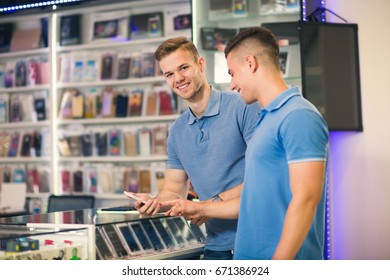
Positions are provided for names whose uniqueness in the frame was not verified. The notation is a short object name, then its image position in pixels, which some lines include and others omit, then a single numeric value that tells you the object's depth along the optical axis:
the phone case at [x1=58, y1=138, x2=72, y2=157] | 7.02
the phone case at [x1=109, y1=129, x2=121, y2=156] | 6.82
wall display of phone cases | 6.62
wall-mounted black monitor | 4.77
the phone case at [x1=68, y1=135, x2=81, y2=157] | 7.01
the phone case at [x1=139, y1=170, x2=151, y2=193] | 6.68
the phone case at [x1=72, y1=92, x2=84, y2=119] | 6.95
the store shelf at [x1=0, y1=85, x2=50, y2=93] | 7.11
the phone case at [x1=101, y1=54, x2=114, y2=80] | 6.83
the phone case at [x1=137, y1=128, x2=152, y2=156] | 6.66
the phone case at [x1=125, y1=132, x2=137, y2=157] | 6.73
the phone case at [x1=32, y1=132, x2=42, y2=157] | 7.20
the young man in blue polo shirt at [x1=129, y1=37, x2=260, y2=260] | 2.86
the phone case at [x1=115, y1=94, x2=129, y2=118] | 6.74
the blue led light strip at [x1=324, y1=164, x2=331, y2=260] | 4.85
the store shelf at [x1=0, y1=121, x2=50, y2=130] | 7.11
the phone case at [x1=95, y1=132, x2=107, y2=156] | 6.88
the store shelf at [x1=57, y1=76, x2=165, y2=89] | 6.56
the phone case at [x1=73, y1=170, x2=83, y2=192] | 7.01
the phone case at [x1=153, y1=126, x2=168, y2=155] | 6.56
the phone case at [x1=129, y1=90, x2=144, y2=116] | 6.67
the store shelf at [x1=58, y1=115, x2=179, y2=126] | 6.53
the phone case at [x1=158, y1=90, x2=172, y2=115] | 6.51
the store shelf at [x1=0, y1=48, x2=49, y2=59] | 7.10
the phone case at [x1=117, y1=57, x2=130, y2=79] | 6.73
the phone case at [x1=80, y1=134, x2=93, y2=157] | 6.98
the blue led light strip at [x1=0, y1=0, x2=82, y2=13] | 5.77
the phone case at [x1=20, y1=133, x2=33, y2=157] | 7.23
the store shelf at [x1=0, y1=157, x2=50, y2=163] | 7.16
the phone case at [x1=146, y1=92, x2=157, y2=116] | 6.60
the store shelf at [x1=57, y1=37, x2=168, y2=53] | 6.55
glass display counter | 2.71
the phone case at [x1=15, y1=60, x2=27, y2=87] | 7.25
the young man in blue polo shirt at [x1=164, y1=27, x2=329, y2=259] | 2.12
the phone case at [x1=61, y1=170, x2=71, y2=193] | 7.05
